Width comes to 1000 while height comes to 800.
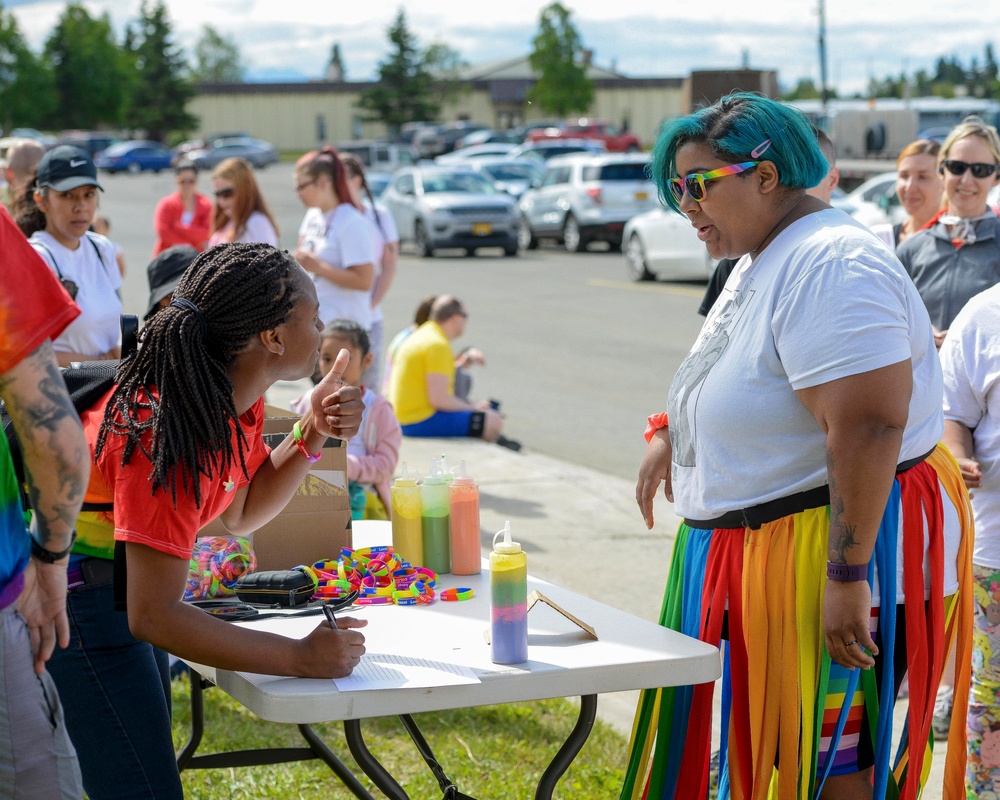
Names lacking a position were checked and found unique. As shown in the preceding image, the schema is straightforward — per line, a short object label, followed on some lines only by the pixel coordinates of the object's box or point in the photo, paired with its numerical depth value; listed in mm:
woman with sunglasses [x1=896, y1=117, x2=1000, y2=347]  4715
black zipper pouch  2965
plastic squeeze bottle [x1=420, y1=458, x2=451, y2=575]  3260
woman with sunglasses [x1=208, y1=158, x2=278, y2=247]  7406
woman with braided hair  2334
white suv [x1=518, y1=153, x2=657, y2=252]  21844
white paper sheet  2420
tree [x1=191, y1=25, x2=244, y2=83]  139125
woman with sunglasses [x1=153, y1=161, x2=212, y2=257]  10234
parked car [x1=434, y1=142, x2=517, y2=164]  40250
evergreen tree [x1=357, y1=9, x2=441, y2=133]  81000
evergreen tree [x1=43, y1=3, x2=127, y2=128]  84250
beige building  85312
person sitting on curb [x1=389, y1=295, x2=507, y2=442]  7301
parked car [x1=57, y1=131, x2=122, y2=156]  59394
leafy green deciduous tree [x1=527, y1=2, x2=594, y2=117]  68562
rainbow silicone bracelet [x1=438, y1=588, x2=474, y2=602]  3047
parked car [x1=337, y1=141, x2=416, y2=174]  44438
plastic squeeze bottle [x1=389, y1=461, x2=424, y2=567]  3262
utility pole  41609
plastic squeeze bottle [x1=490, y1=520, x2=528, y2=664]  2539
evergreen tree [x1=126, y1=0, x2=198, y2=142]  82312
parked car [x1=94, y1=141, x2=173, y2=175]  53969
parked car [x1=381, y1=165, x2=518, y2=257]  22094
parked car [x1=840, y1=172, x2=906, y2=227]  16078
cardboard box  3283
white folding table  2375
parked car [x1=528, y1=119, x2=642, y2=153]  46666
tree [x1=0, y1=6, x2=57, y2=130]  79812
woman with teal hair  2471
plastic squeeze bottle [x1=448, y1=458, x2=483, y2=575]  3254
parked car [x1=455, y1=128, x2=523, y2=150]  51094
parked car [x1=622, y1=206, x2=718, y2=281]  17188
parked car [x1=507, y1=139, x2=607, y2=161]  36562
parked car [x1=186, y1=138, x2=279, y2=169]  53562
